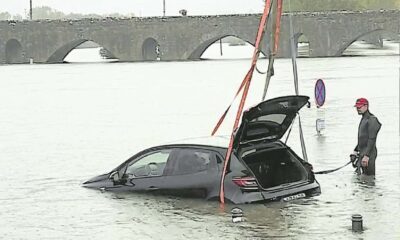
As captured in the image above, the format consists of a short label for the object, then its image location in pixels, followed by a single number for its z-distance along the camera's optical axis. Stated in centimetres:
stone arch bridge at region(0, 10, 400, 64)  8762
